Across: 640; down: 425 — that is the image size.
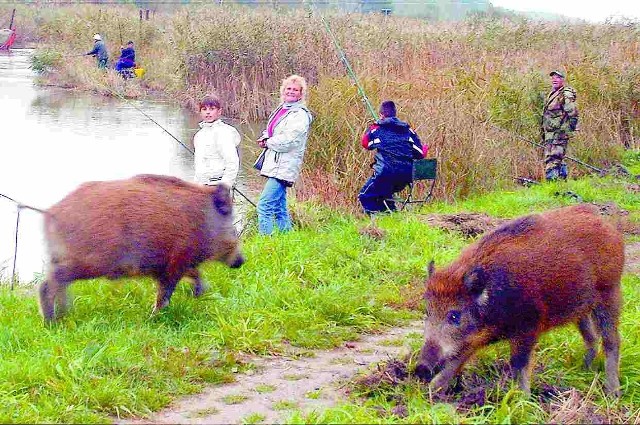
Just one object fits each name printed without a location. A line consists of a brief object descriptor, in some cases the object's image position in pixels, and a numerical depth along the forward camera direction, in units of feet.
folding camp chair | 36.09
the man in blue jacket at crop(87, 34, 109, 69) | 101.45
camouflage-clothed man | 47.65
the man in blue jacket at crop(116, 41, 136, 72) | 99.86
